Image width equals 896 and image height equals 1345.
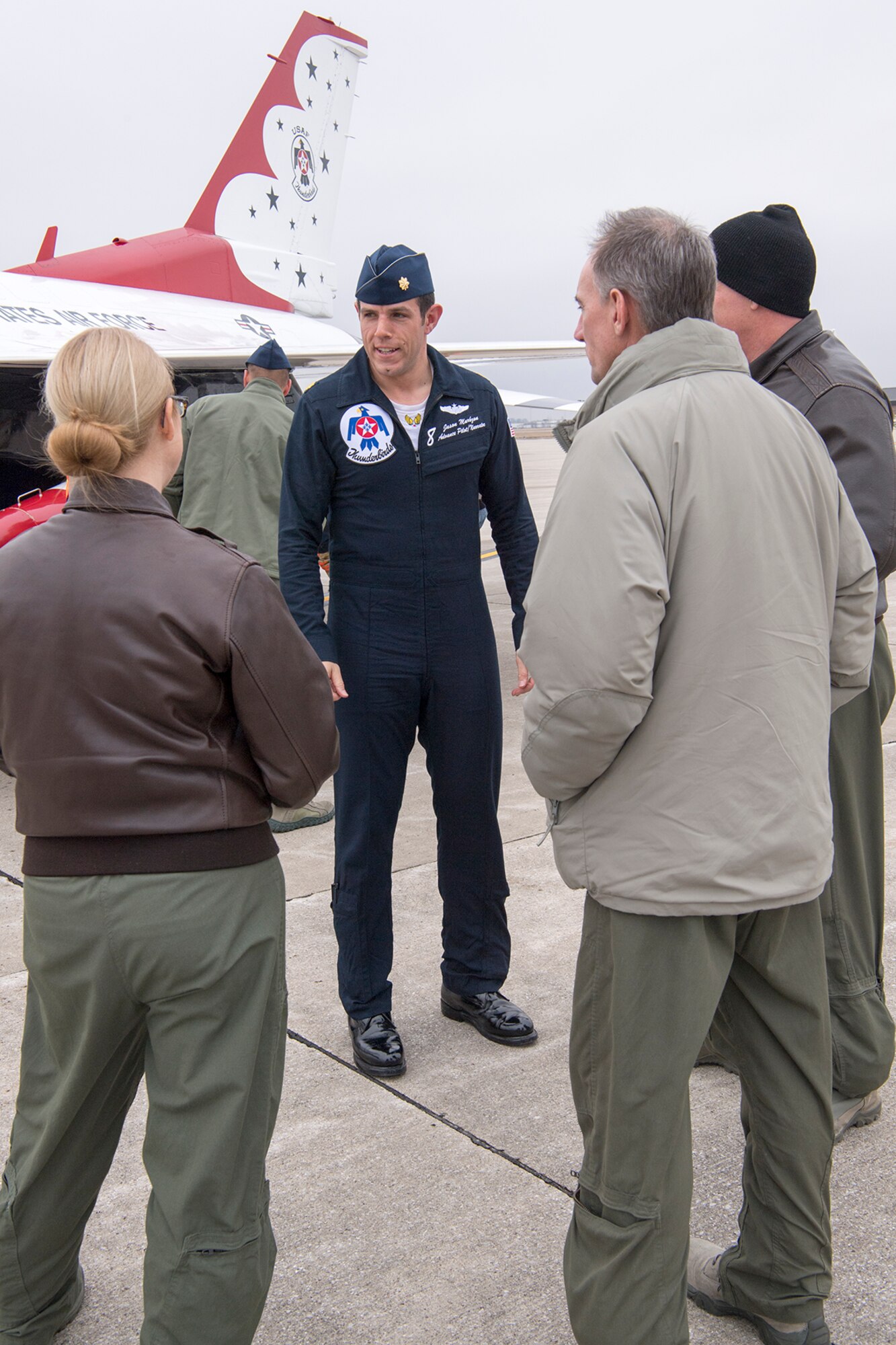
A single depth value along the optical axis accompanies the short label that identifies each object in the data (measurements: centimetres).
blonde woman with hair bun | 169
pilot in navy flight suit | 318
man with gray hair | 176
